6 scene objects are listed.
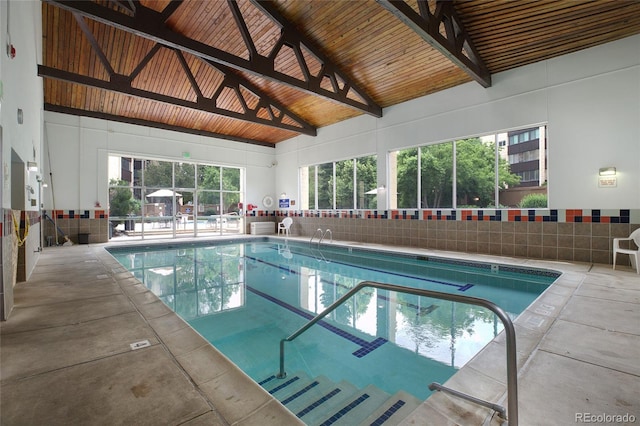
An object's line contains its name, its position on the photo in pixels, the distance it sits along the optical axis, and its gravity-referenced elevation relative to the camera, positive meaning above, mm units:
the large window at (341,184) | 8570 +973
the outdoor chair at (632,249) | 4198 -584
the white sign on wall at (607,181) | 4767 +509
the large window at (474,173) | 5691 +910
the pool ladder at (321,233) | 9195 -666
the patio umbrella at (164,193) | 9414 +734
